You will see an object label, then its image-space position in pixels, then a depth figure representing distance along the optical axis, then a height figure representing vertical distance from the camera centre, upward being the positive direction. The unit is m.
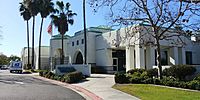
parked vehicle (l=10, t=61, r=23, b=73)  26.79 -1.68
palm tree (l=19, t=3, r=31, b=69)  30.74 +8.56
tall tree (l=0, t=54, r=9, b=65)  58.56 -1.12
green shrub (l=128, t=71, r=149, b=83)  12.00 -1.69
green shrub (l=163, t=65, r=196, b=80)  12.00 -1.15
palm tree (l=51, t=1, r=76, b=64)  25.44 +6.14
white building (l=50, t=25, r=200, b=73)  19.31 +0.45
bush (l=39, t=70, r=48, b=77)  19.38 -2.08
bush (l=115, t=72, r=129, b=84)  12.42 -1.72
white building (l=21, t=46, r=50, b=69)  35.65 -0.12
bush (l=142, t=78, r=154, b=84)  11.60 -1.84
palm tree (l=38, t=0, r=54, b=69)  27.52 +8.43
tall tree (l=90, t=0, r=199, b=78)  10.56 +2.58
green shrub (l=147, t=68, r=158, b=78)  13.73 -1.40
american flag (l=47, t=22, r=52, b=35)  25.65 +4.29
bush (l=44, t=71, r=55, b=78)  17.87 -2.01
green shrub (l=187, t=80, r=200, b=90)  9.35 -1.73
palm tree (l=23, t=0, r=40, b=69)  27.77 +8.83
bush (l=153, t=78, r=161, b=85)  11.32 -1.80
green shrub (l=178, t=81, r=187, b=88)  9.94 -1.80
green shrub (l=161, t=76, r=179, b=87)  10.46 -1.73
